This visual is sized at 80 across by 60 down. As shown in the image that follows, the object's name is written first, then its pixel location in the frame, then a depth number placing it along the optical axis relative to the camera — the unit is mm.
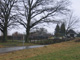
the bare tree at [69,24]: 50834
